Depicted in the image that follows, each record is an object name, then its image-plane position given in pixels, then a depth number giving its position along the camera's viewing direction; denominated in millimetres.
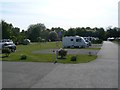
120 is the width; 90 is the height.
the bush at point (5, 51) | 11705
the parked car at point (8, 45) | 16079
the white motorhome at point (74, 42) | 22802
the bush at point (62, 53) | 11020
